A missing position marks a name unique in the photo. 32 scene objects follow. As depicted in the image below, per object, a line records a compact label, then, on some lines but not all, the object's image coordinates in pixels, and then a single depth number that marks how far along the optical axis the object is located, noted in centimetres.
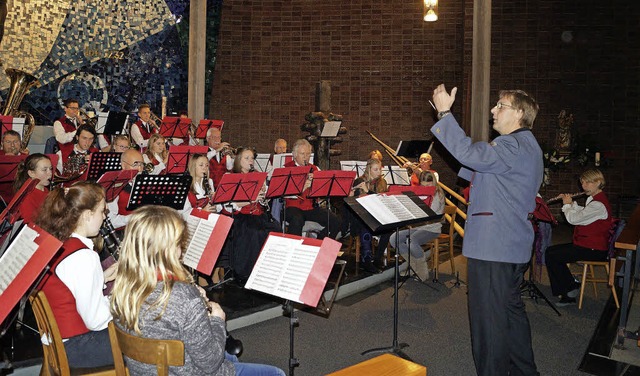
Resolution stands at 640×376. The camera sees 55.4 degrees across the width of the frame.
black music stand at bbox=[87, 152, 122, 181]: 594
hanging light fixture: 974
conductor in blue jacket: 355
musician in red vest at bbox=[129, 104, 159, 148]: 930
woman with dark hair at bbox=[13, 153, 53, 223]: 496
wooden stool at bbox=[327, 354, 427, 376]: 283
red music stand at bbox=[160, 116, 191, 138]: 902
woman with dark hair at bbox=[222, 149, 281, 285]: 616
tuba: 830
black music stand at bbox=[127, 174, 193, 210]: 516
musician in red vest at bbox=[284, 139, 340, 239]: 728
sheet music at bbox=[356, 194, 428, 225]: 415
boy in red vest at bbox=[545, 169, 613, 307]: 613
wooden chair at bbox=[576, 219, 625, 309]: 604
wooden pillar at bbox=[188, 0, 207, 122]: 1090
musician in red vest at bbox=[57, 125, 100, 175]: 710
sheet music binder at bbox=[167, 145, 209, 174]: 666
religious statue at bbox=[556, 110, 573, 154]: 1150
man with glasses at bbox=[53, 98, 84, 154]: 803
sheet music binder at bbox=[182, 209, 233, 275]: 327
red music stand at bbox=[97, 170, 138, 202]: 515
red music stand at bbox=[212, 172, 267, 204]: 568
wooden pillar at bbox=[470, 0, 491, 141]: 1117
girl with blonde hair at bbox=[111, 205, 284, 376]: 225
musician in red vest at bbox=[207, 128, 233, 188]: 845
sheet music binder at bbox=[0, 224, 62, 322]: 208
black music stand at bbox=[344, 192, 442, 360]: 409
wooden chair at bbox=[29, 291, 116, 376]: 260
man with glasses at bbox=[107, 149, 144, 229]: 549
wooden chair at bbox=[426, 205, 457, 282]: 706
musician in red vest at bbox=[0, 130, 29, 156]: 656
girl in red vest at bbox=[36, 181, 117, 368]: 285
